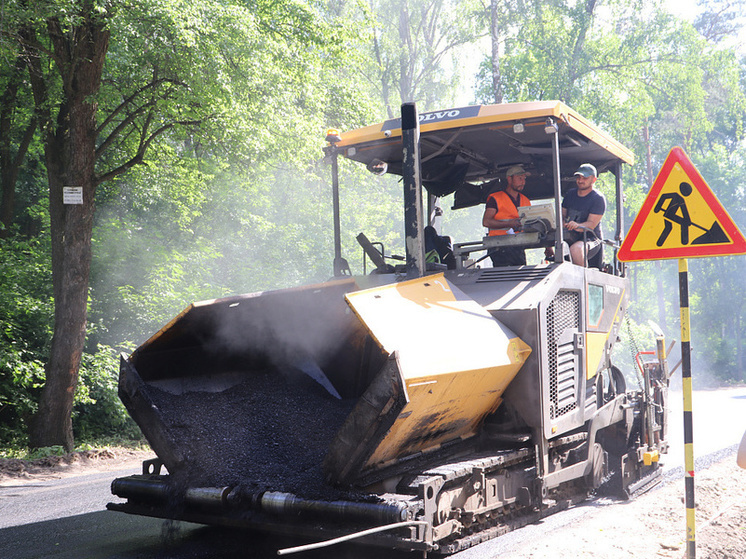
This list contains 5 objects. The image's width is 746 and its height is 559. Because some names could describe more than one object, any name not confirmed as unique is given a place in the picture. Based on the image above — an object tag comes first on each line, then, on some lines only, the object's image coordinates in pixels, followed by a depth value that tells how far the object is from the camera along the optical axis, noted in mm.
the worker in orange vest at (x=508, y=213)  6375
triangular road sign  4203
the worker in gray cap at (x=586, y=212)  6227
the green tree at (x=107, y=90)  9211
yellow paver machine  3943
